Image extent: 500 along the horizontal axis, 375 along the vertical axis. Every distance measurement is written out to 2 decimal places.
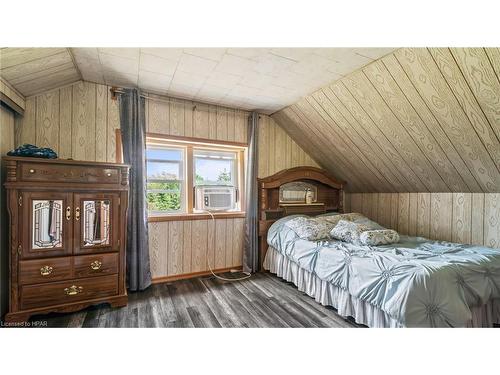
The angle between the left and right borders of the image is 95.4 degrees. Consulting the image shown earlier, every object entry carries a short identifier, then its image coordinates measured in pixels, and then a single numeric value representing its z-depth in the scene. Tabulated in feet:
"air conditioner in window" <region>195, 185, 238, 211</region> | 9.93
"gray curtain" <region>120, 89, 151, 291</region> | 8.10
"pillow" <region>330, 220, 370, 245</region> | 8.04
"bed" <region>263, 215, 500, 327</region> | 4.74
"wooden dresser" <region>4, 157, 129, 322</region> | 5.87
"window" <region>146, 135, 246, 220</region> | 9.46
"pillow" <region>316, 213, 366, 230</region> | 9.95
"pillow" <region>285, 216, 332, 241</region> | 8.52
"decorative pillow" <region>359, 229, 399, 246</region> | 7.55
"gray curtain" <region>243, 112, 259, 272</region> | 10.39
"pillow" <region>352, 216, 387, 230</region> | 9.10
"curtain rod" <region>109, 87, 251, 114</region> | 8.18
